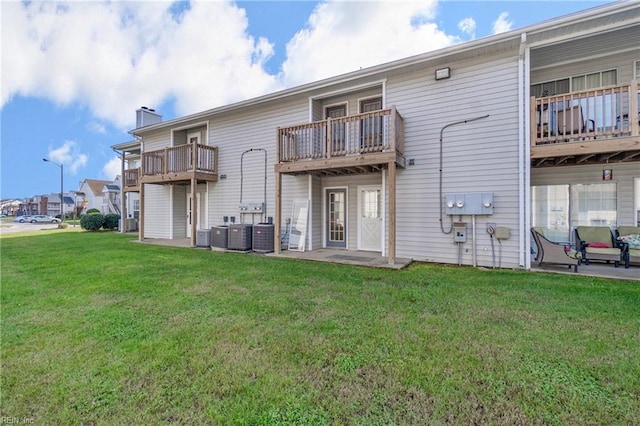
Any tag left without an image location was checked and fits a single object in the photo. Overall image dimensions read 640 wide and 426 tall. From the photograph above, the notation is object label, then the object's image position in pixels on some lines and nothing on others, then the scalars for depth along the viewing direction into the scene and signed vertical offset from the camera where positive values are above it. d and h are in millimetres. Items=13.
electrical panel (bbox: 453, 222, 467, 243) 6840 -437
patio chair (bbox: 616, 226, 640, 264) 5961 -604
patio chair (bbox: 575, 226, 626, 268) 6105 -678
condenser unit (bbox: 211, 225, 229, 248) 9523 -768
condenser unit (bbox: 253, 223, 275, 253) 8922 -766
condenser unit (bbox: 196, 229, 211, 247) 9961 -864
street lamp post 26028 +3832
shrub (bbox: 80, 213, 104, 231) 17312 -523
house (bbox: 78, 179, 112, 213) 45469 +3645
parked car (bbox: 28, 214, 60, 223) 38566 -804
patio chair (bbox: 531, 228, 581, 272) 5812 -827
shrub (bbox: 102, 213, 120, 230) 17875 -483
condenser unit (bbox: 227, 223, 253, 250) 9172 -755
